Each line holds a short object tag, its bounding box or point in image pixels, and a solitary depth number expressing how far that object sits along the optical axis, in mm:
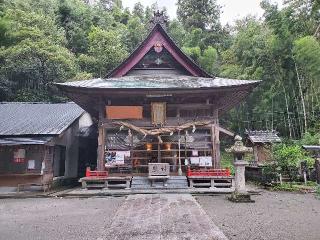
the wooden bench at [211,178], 9895
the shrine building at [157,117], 10309
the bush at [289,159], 11159
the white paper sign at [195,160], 10856
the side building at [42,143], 10501
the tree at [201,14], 36462
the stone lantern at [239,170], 7841
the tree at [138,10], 50306
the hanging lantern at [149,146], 11065
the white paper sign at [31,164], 10838
